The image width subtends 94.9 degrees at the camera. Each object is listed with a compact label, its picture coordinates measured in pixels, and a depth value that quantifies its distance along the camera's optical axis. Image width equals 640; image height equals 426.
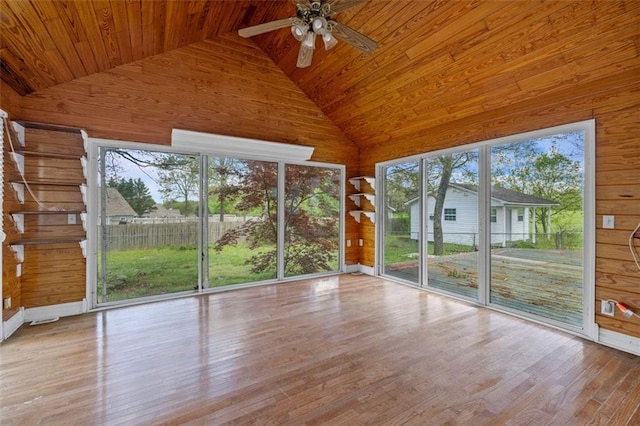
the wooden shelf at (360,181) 5.44
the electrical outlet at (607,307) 2.72
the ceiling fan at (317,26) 2.14
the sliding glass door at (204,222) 3.75
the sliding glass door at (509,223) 3.05
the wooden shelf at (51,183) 3.24
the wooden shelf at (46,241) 3.07
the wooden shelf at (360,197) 5.46
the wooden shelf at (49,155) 3.09
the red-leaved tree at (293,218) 4.66
